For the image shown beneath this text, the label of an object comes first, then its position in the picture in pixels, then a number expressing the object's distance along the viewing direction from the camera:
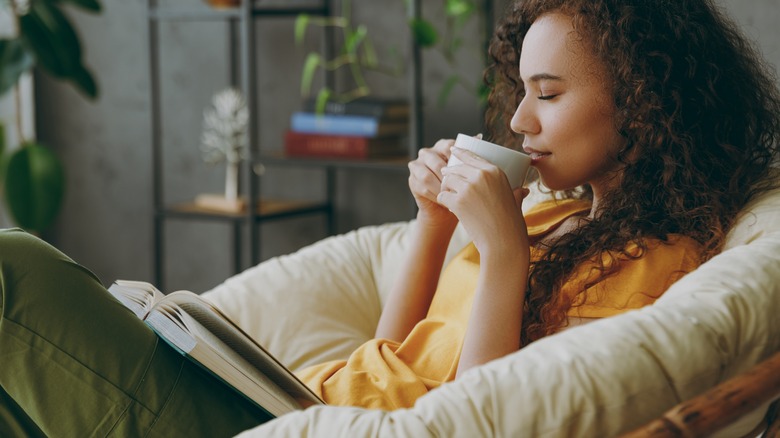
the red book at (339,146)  2.51
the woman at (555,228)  1.07
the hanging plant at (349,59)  2.72
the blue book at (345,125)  2.51
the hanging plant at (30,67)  2.55
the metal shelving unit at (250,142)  2.46
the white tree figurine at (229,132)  2.78
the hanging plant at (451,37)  2.32
